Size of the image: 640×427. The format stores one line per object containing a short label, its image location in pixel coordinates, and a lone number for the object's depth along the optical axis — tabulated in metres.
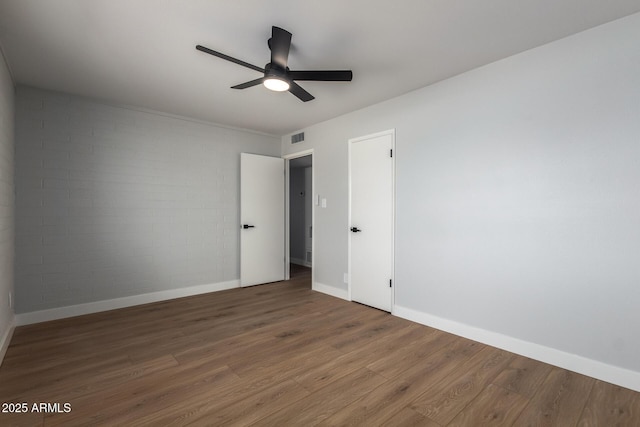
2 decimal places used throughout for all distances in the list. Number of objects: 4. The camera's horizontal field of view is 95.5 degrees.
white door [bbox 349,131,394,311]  3.64
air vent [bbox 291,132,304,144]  4.98
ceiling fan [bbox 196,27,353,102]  2.18
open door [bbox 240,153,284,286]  4.91
